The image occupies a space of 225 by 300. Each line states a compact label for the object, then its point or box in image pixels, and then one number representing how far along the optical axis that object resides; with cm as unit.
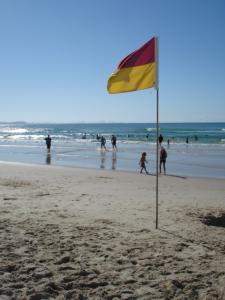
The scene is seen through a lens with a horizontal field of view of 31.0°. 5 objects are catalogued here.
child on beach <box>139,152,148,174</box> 2205
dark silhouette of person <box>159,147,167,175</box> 2244
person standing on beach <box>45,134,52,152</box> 4038
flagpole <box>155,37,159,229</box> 807
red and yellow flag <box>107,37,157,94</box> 833
